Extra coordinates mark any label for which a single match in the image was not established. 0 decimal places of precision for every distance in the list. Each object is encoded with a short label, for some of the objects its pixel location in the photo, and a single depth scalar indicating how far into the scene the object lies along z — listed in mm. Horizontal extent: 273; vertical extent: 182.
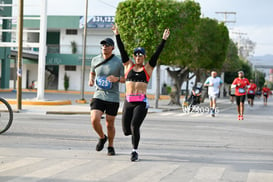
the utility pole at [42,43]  22750
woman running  7797
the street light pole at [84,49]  27059
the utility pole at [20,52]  18609
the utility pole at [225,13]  84406
